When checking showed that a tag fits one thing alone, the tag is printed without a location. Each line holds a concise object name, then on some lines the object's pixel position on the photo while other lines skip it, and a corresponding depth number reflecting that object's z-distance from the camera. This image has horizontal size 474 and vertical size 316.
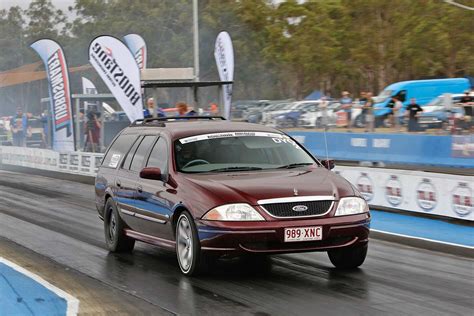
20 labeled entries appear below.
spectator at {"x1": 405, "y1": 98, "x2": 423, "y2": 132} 23.91
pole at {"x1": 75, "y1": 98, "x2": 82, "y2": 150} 31.72
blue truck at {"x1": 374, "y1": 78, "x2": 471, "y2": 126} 45.03
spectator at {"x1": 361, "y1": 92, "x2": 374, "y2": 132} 24.87
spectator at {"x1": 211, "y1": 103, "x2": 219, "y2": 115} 30.37
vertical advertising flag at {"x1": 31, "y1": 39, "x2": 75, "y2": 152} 31.52
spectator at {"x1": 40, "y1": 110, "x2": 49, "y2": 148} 39.26
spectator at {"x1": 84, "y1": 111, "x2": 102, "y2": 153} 31.77
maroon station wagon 8.62
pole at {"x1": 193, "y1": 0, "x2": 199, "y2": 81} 40.44
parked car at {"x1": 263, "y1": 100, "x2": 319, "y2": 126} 30.79
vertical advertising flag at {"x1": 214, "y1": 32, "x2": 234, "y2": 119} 30.16
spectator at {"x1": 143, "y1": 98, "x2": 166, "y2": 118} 23.81
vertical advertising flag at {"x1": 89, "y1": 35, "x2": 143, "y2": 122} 25.47
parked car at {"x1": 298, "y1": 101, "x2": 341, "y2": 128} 29.15
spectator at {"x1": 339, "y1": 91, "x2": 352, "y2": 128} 26.80
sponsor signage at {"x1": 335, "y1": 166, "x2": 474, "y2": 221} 13.95
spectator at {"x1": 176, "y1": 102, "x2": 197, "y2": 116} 20.36
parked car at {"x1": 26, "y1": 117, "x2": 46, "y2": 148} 40.94
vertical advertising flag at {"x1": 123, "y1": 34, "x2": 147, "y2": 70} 38.22
